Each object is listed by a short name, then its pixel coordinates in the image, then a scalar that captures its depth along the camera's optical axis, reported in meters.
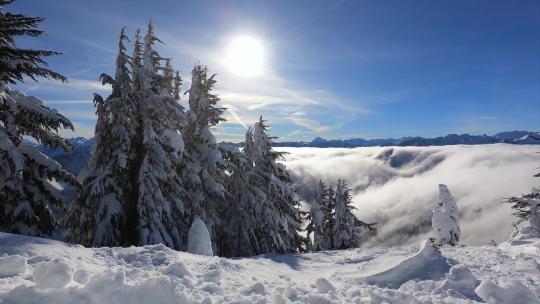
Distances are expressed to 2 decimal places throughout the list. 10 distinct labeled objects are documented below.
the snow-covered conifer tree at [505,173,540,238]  23.95
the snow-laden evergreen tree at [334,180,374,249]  36.62
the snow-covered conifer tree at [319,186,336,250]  37.88
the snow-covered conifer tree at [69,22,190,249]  15.39
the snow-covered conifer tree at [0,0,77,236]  11.50
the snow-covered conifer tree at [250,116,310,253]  22.89
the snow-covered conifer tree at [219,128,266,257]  22.06
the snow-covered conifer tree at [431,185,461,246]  27.91
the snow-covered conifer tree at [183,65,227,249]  19.48
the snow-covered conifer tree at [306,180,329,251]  36.38
